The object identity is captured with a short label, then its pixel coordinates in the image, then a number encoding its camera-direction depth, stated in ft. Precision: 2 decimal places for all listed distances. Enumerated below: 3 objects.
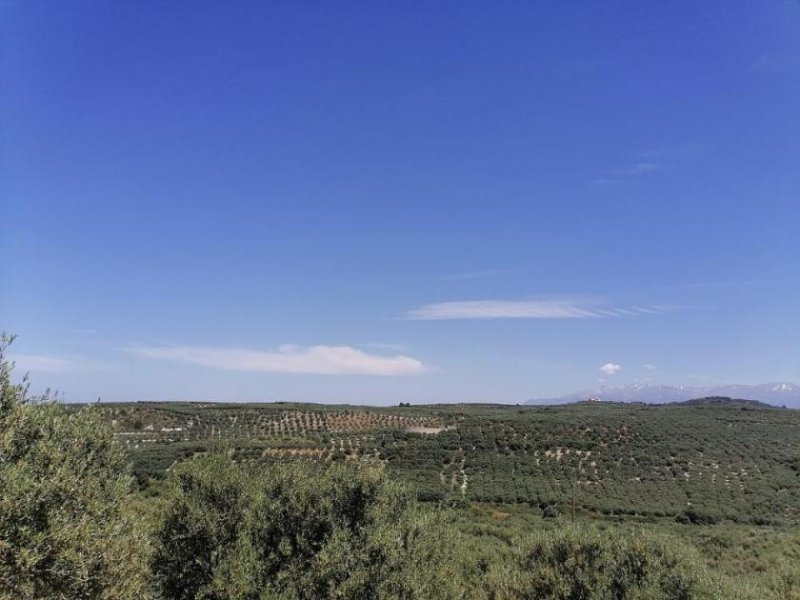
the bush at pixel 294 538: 46.06
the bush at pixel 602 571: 55.88
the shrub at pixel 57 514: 32.07
